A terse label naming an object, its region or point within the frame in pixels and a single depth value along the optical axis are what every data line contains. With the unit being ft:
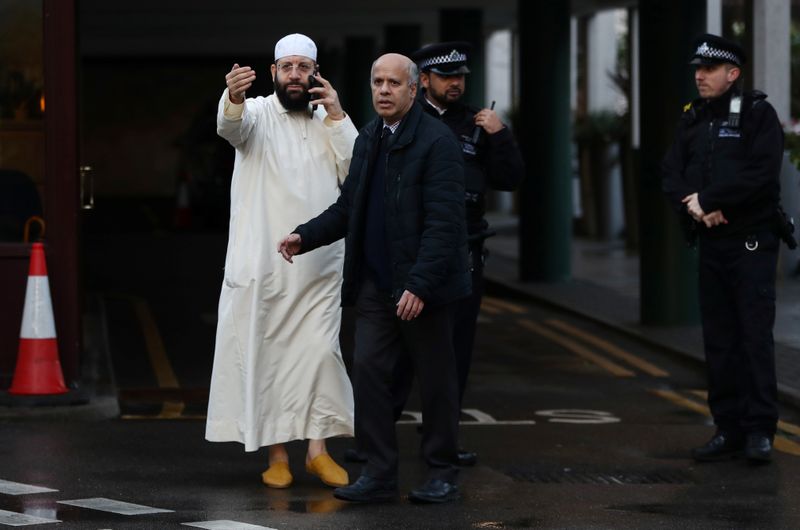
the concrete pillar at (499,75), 132.26
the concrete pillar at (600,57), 106.42
